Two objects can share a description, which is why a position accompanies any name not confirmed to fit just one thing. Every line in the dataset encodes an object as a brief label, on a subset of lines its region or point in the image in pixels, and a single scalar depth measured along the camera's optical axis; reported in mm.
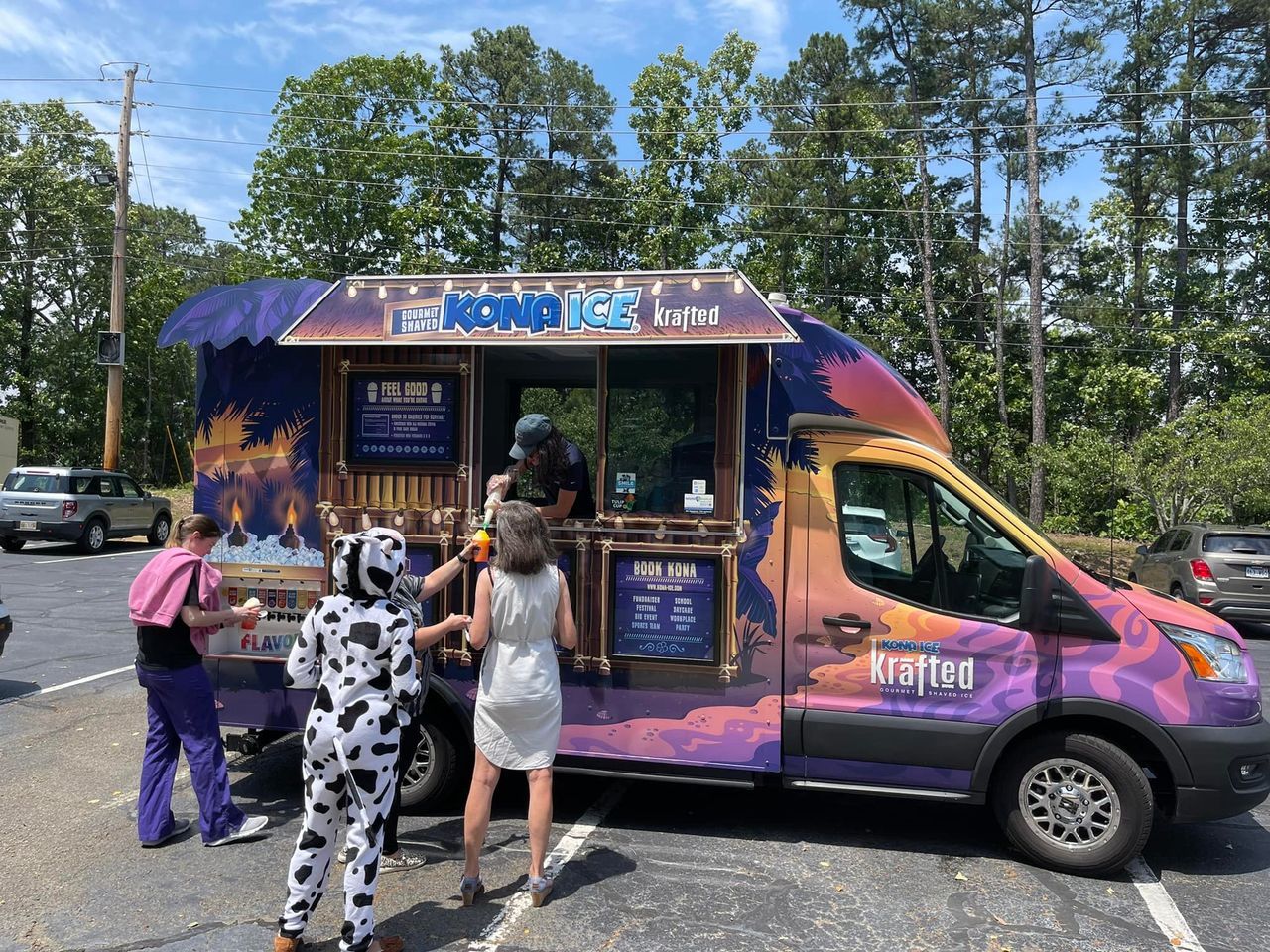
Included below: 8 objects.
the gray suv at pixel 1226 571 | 12203
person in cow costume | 3332
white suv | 17391
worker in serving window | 4879
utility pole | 21391
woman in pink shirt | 4383
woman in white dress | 3793
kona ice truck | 4328
